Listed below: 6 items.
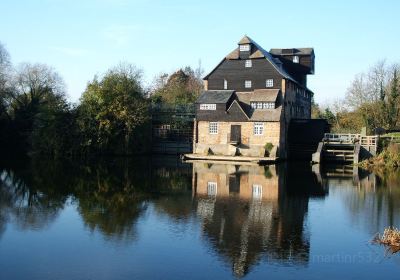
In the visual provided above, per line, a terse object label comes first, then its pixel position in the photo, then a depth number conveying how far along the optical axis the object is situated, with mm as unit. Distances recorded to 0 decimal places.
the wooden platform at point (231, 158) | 35934
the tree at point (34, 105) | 41625
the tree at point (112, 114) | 41188
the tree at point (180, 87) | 56031
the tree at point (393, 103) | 49538
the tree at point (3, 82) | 46062
